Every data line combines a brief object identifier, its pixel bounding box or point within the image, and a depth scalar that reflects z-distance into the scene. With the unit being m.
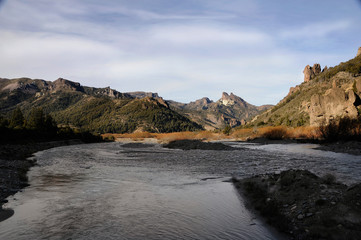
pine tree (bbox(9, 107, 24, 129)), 83.38
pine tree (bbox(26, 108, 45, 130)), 84.02
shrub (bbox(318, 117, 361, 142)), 46.90
